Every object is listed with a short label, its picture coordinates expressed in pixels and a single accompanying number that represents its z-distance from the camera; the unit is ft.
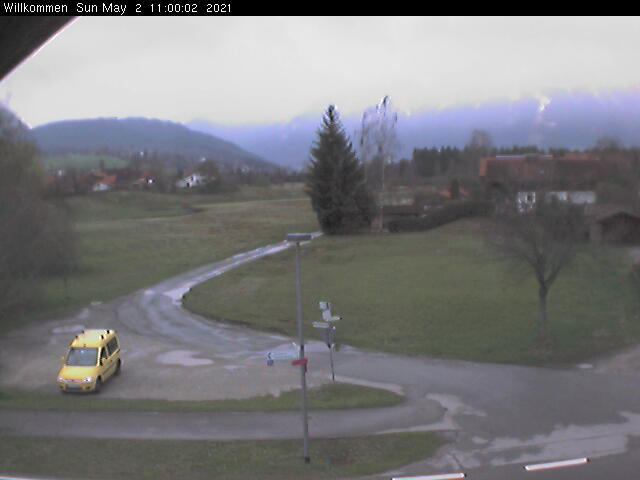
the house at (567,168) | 136.69
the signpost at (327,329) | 46.53
